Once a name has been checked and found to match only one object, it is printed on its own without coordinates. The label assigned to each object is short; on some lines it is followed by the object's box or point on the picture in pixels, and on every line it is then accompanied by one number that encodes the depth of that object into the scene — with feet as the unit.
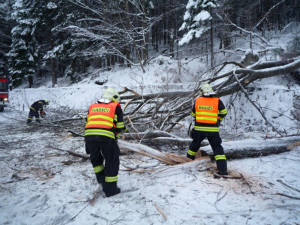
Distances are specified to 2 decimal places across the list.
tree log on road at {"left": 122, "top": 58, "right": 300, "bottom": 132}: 16.69
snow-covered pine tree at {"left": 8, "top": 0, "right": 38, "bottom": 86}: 61.26
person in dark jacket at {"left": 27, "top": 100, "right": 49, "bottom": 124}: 25.76
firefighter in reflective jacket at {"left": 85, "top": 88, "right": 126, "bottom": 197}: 8.29
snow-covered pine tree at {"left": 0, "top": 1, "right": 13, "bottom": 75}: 75.00
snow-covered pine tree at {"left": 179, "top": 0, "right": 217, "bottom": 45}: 40.55
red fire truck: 39.83
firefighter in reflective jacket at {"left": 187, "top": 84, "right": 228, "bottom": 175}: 9.83
